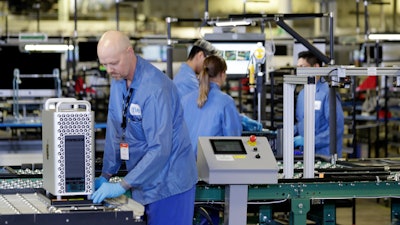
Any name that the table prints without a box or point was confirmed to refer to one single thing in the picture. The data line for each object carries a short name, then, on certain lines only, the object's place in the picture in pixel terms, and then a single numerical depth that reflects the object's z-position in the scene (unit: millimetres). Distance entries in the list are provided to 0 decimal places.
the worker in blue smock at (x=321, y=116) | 11287
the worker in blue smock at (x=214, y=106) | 9415
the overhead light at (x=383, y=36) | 15196
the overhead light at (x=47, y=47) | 16902
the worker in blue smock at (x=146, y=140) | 6464
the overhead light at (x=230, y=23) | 12076
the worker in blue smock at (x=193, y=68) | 10565
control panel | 7856
